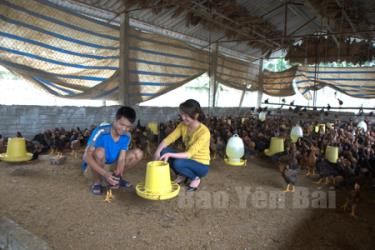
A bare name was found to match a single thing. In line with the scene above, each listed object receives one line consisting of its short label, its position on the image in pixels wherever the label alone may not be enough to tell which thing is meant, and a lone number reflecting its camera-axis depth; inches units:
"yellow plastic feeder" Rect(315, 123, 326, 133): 263.2
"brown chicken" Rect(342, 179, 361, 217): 108.6
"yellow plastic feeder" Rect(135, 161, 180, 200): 101.6
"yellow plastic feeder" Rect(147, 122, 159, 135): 253.4
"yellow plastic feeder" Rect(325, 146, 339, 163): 174.1
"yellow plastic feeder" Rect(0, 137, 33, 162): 155.9
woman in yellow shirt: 114.0
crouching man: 107.0
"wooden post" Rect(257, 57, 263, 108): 547.7
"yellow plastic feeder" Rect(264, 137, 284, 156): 203.4
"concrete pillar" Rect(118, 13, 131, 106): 273.3
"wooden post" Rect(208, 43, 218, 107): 414.3
